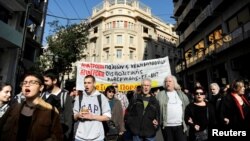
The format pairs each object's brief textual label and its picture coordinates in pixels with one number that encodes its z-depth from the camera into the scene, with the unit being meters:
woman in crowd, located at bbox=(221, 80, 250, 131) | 4.35
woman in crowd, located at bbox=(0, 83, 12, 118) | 3.93
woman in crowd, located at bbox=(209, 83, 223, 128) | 6.31
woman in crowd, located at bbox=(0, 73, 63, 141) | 2.25
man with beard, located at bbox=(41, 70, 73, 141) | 3.49
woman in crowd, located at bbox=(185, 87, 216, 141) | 4.12
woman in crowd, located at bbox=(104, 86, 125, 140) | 5.33
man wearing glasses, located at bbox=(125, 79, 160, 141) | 4.04
